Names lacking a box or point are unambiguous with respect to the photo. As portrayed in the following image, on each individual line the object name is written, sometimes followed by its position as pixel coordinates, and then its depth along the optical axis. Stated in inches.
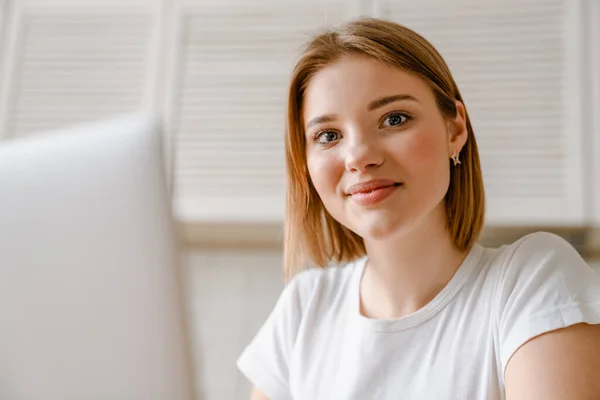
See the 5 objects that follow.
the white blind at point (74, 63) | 83.4
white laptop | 21.0
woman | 34.2
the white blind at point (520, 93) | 71.4
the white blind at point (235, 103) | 77.6
